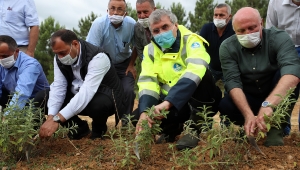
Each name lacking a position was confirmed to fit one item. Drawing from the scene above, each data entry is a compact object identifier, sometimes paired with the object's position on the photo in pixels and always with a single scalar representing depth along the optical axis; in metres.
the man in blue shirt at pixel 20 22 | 5.39
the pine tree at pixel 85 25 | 21.90
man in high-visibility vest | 3.38
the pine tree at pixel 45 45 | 20.67
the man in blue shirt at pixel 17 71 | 4.35
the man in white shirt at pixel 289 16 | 4.42
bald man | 3.39
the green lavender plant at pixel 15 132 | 3.13
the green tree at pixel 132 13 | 20.11
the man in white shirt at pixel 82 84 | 3.91
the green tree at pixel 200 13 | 20.49
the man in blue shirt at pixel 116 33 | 5.20
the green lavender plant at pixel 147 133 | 2.91
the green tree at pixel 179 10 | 21.81
